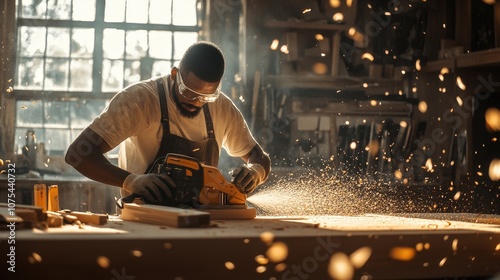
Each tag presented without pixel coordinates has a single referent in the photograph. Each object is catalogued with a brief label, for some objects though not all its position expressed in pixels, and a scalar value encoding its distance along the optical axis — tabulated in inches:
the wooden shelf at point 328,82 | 205.3
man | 121.6
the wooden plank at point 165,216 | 87.4
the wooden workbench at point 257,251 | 69.6
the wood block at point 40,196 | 108.1
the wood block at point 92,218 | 92.0
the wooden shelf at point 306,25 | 204.2
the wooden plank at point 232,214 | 109.1
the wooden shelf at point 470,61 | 182.7
